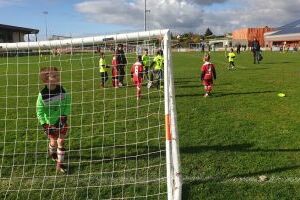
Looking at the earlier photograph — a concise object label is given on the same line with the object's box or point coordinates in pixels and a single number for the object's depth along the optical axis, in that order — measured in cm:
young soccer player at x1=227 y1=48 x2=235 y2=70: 2777
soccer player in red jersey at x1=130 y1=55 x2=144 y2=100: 1347
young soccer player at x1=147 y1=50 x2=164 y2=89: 1482
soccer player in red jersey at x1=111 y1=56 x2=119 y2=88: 1612
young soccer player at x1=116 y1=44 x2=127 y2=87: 892
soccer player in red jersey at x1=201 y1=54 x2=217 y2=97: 1431
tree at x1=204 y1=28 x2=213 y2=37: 16312
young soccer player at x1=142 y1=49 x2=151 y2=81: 1675
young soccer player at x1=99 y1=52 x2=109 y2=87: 1656
